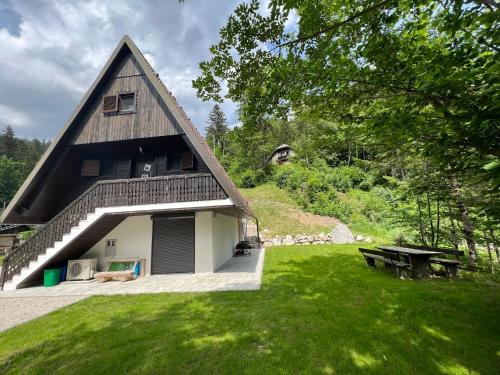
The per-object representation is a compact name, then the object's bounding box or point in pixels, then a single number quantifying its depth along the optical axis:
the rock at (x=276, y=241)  18.64
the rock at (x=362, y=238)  17.91
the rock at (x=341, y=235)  18.10
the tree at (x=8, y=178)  51.94
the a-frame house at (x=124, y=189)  8.70
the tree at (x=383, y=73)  3.03
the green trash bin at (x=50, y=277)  8.76
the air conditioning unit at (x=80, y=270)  9.45
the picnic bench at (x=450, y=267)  7.27
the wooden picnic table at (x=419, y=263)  7.49
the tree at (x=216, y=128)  51.25
